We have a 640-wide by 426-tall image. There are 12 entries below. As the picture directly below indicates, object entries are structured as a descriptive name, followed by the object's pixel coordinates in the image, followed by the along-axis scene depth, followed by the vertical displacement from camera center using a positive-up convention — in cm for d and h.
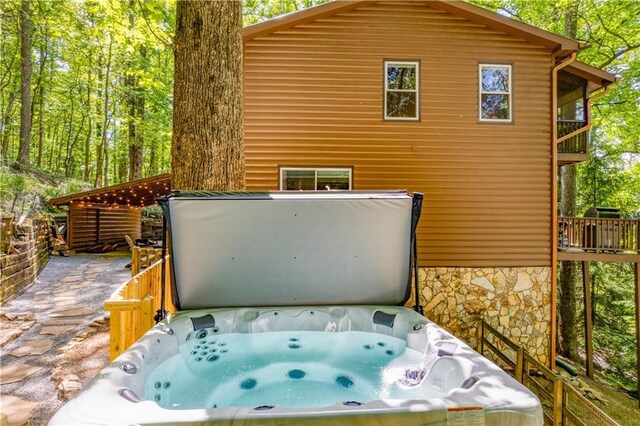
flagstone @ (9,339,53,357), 348 -150
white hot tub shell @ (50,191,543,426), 291 -62
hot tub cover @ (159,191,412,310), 321 -34
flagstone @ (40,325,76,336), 403 -148
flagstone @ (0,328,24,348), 369 -145
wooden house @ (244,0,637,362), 596 +164
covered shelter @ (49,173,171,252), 897 +23
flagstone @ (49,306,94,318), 461 -144
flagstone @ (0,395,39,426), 239 -154
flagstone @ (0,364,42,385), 296 -153
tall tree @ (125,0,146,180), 1280 +383
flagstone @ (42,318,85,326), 432 -146
